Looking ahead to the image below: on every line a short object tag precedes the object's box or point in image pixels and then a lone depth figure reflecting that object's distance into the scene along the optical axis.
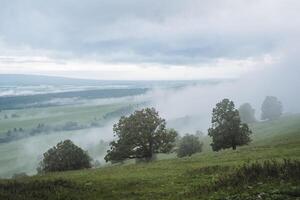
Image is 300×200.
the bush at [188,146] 121.62
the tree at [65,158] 82.50
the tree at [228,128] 79.62
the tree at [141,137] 74.56
